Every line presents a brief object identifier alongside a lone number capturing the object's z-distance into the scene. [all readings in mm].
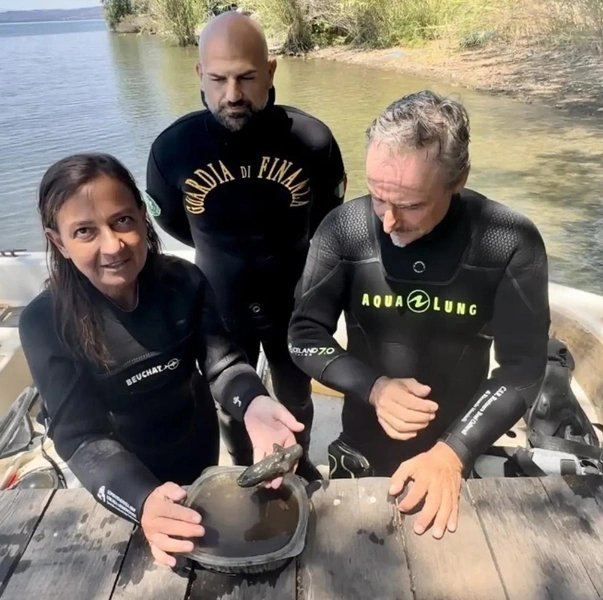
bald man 1925
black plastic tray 976
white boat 2338
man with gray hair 1252
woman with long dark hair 1202
